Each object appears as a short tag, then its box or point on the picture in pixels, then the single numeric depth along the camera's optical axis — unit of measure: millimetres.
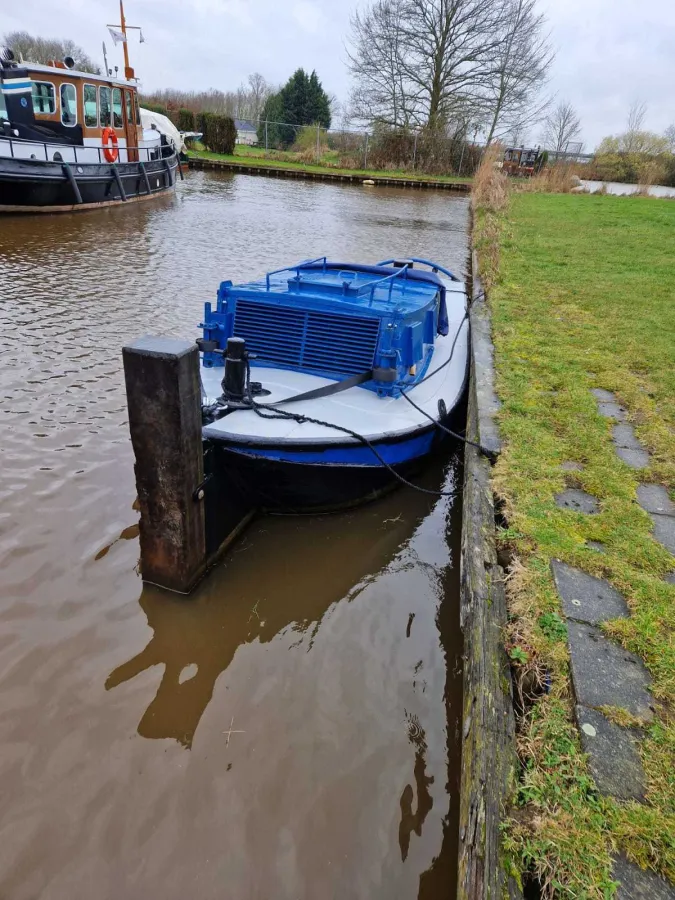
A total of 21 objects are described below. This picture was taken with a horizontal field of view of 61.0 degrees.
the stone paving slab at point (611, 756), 2049
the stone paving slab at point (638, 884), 1758
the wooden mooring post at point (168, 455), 3260
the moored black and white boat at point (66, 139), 14586
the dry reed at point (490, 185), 19141
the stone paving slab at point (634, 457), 4176
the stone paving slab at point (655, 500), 3681
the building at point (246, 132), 53062
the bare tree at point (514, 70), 34125
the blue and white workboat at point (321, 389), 4156
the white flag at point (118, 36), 20312
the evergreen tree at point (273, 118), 44281
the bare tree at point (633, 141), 42862
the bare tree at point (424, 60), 33812
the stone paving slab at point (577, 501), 3664
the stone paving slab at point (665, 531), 3357
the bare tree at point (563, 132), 56125
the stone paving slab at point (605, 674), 2375
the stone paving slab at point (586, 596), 2824
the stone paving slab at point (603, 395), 5292
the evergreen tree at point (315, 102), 46259
